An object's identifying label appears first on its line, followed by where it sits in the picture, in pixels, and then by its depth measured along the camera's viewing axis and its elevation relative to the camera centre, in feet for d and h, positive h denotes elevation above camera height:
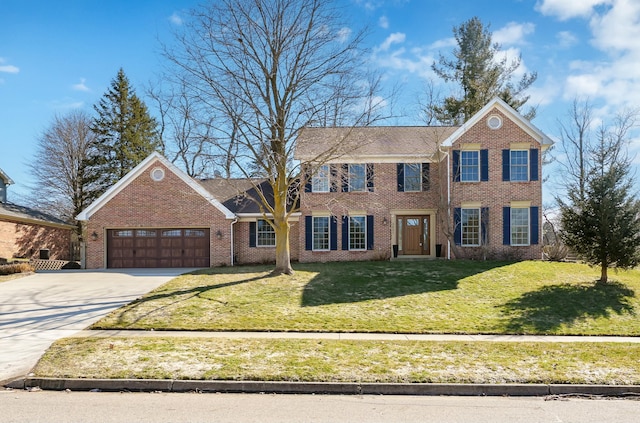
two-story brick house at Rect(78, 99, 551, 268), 69.97 +2.11
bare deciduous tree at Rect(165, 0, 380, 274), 57.26 +15.50
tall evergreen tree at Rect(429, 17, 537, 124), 120.06 +38.27
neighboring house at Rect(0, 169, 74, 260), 87.15 -1.86
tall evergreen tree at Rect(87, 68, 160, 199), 117.80 +22.48
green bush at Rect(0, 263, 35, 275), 64.69 -6.25
